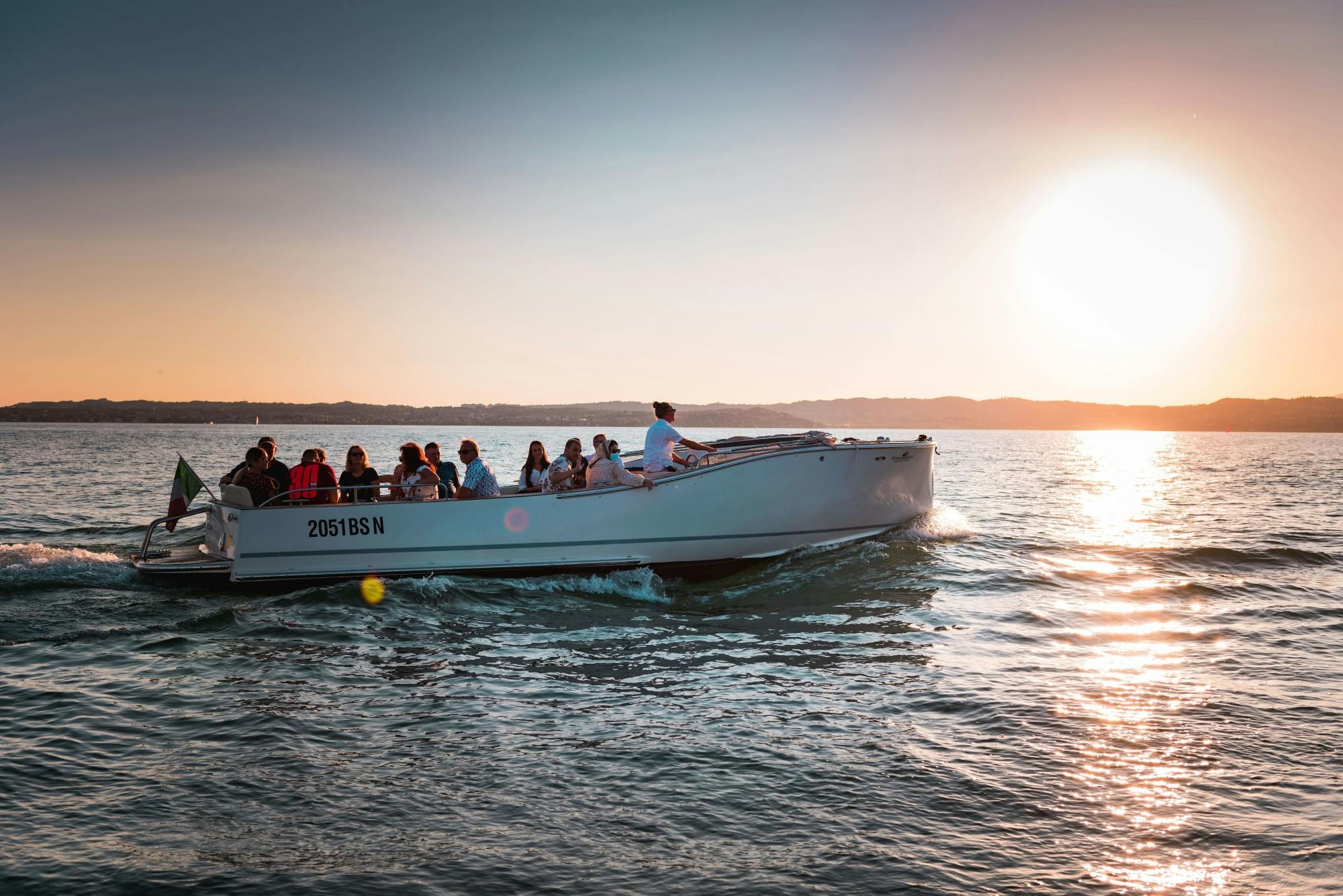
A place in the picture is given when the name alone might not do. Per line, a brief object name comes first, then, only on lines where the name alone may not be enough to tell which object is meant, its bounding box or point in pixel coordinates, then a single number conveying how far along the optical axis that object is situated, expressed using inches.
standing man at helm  485.1
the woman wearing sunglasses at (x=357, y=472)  454.0
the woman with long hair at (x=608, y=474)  476.4
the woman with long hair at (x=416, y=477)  469.1
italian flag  473.7
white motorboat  458.3
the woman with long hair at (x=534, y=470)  514.0
